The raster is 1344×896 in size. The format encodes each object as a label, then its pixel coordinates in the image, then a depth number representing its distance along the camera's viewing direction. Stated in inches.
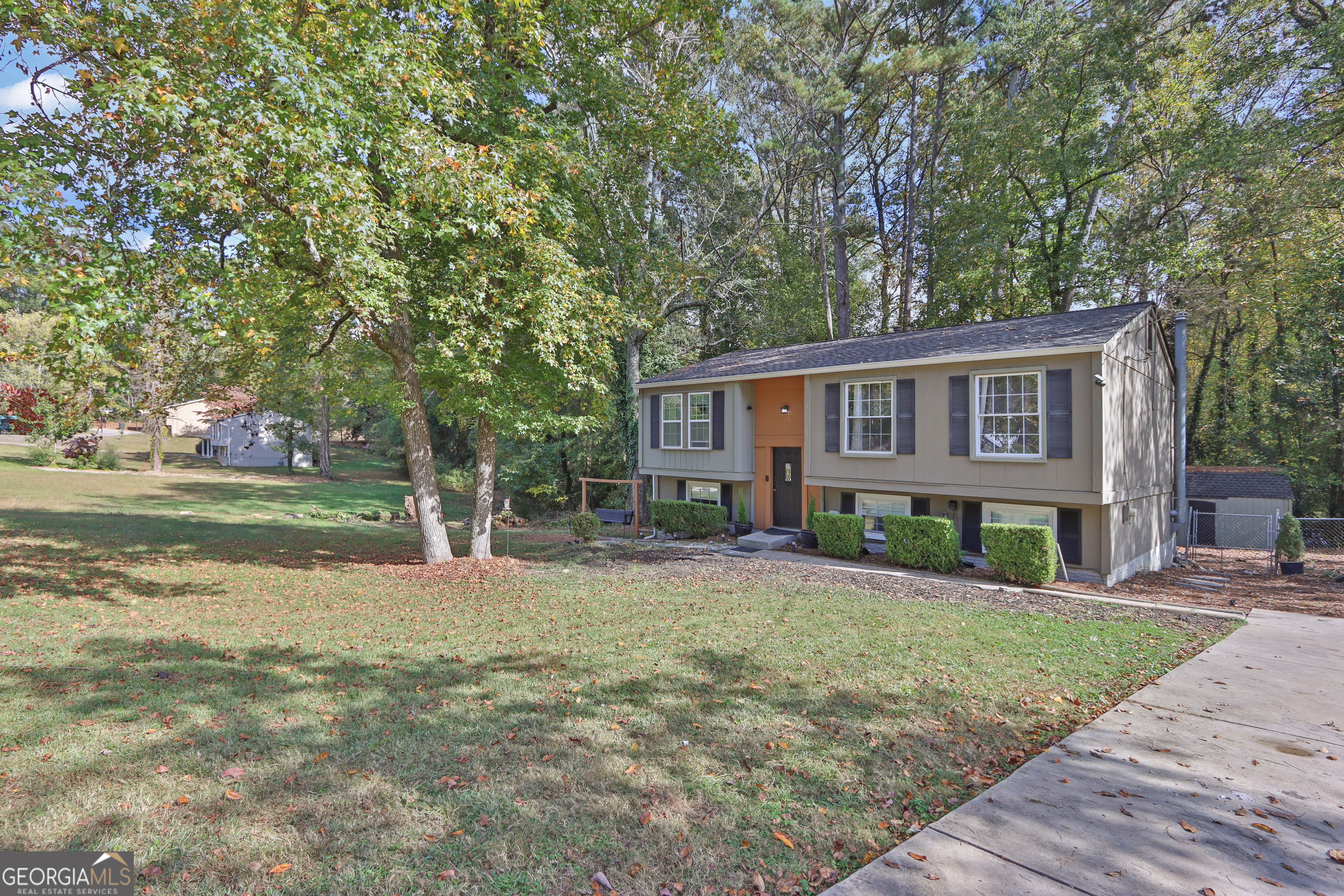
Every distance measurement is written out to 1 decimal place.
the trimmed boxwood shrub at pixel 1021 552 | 391.9
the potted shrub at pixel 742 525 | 630.5
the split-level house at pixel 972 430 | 425.4
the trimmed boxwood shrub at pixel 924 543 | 440.1
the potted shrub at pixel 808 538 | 534.9
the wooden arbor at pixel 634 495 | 642.8
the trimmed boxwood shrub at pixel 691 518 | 601.9
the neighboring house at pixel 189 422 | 1625.2
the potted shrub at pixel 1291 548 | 488.1
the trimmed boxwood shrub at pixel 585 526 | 571.8
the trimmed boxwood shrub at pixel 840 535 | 486.0
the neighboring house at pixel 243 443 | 1481.3
